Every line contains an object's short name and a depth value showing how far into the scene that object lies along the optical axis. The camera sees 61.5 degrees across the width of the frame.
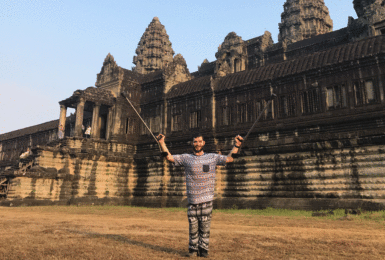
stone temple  17.28
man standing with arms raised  6.04
